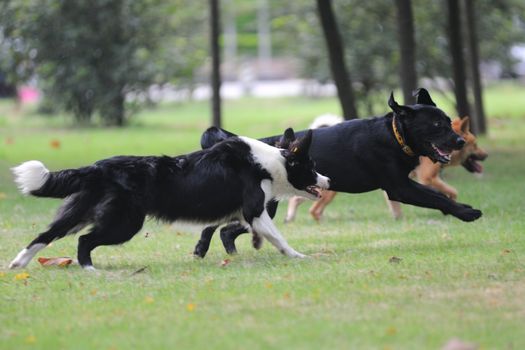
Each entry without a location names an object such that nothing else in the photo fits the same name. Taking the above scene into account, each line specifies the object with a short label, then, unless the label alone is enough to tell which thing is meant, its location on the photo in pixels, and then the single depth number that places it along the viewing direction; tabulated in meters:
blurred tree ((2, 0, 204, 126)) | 60.22
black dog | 18.42
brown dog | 23.70
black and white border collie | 16.55
